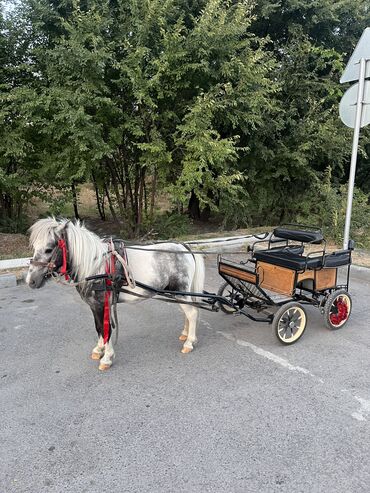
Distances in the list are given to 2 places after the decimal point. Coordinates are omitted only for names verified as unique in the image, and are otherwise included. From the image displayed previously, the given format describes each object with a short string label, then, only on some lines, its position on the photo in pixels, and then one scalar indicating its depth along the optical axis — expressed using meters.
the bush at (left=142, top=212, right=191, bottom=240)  10.68
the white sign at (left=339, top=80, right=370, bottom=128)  6.35
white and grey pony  3.61
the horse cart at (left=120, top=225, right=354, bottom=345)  4.49
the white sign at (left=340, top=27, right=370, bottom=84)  6.13
